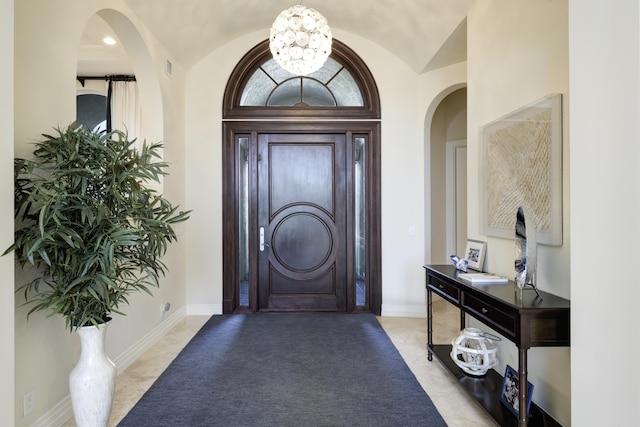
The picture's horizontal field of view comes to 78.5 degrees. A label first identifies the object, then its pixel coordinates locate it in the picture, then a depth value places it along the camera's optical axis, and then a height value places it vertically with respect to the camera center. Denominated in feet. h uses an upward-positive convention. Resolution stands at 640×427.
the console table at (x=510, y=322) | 6.12 -1.90
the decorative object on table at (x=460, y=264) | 9.56 -1.32
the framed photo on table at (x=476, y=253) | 9.56 -1.10
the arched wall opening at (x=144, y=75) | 10.67 +4.25
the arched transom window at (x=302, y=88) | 15.55 +4.88
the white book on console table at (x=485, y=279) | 8.11 -1.46
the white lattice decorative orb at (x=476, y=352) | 8.45 -3.12
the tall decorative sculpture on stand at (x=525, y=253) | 6.70 -0.75
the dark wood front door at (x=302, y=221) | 15.57 -0.42
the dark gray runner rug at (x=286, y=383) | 7.72 -4.07
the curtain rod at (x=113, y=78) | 17.35 +5.93
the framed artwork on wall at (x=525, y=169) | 6.89 +0.83
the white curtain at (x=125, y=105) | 17.30 +4.71
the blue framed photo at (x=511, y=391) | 7.02 -3.41
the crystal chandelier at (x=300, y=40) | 9.90 +4.45
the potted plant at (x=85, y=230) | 5.91 -0.30
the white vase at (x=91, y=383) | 6.57 -2.89
